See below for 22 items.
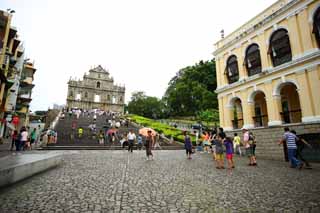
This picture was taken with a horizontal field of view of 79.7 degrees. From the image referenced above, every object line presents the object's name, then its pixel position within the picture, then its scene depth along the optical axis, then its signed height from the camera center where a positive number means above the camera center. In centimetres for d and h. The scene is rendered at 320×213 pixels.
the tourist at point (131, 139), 1486 +34
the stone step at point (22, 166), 493 -71
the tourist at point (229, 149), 862 -23
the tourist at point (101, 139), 1958 +39
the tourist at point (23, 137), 1405 +44
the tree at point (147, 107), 6394 +1231
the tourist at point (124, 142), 1866 +14
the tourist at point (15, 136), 1419 +51
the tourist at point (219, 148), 869 -19
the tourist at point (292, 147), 862 -13
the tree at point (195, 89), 3669 +1110
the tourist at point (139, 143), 1882 +0
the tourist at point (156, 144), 1991 -4
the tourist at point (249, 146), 959 -11
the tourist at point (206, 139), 1570 +35
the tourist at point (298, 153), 876 -41
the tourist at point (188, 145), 1189 -8
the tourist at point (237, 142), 1464 +14
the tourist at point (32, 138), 1713 +45
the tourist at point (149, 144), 1100 -3
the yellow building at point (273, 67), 1200 +577
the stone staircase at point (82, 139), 1764 +43
